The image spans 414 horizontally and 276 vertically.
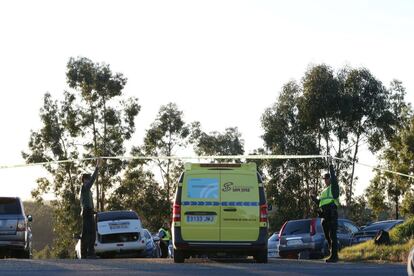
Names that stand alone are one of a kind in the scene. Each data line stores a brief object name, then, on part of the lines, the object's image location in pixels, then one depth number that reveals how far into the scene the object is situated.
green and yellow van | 21.56
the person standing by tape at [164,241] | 39.25
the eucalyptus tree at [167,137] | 73.44
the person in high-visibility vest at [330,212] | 22.00
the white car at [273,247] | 33.66
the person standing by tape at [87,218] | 23.58
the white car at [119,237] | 32.03
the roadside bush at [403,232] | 25.92
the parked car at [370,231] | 29.20
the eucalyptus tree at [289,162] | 66.19
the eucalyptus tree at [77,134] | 66.50
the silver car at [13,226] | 27.11
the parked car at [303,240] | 29.30
